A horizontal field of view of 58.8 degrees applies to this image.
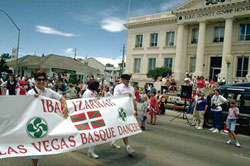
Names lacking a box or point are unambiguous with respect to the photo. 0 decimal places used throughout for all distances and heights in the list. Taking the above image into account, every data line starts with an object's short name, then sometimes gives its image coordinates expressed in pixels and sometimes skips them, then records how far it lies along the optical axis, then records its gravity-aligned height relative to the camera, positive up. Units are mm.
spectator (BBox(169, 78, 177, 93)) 22781 -190
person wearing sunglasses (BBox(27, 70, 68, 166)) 3956 -280
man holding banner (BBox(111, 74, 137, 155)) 5713 -181
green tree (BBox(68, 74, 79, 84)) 27072 -207
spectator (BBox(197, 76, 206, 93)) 16883 -23
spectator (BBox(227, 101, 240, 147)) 8164 -1216
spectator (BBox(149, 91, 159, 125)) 11008 -1143
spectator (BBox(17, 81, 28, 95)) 9828 -666
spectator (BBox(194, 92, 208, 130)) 11224 -1201
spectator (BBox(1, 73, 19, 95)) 10031 -437
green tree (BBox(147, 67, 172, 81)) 29703 +1537
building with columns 26531 +6314
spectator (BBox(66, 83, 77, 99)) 15996 -1052
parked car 10750 -579
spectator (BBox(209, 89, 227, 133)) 10672 -1082
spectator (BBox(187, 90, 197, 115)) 15898 -1547
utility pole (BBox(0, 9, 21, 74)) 26202 +5883
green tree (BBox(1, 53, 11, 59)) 100875 +9181
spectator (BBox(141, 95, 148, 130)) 9359 -1254
